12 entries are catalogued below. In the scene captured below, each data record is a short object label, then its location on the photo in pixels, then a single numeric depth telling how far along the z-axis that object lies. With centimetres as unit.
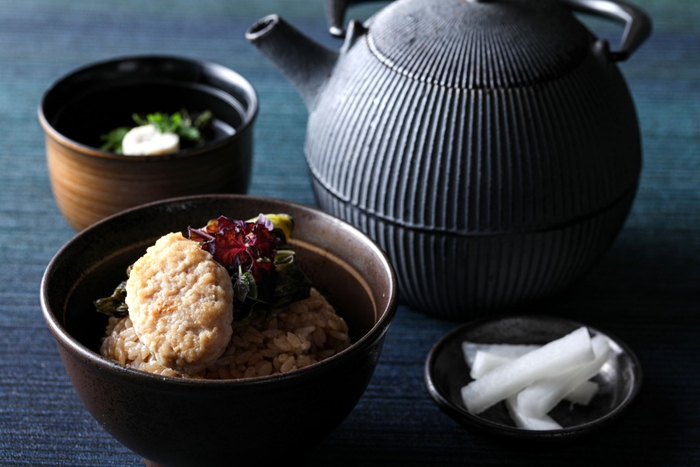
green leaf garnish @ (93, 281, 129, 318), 68
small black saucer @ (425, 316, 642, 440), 70
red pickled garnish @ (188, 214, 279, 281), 66
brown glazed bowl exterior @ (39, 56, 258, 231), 78
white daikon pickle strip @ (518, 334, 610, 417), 72
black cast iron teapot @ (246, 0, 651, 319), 74
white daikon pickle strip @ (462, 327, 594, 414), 72
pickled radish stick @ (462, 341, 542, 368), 74
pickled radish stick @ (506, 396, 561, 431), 71
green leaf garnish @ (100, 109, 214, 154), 82
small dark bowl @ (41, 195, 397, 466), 63
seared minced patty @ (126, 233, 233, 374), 64
